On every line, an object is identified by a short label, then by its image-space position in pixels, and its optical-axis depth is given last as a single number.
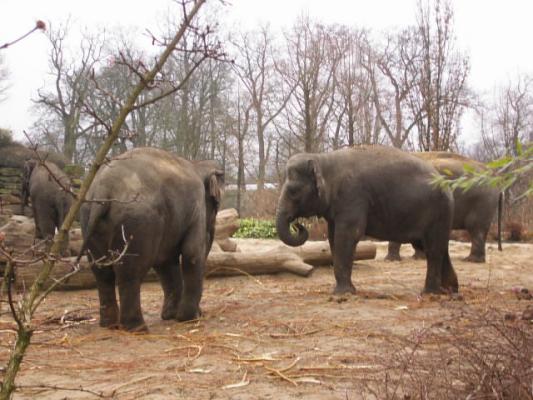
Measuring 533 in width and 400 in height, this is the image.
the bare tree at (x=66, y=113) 26.67
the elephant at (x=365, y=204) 8.32
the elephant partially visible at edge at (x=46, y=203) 11.59
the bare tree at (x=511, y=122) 33.25
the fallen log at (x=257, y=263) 10.22
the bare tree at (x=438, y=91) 21.19
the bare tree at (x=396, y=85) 26.80
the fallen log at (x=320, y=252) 11.36
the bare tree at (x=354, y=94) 25.20
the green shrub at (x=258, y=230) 20.86
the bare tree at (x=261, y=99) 29.88
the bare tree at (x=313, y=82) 23.06
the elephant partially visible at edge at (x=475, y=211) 12.50
